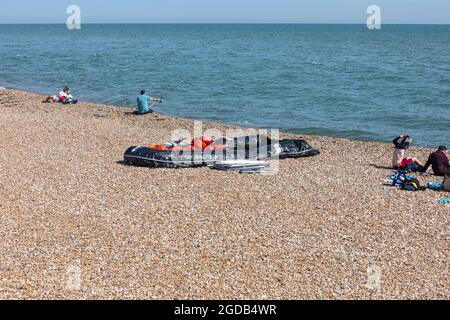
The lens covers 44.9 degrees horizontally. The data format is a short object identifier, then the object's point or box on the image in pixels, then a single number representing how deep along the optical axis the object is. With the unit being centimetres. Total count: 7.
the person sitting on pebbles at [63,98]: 2925
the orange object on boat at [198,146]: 1614
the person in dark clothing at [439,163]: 1592
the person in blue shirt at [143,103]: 2602
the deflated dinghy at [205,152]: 1580
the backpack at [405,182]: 1422
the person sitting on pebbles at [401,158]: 1645
